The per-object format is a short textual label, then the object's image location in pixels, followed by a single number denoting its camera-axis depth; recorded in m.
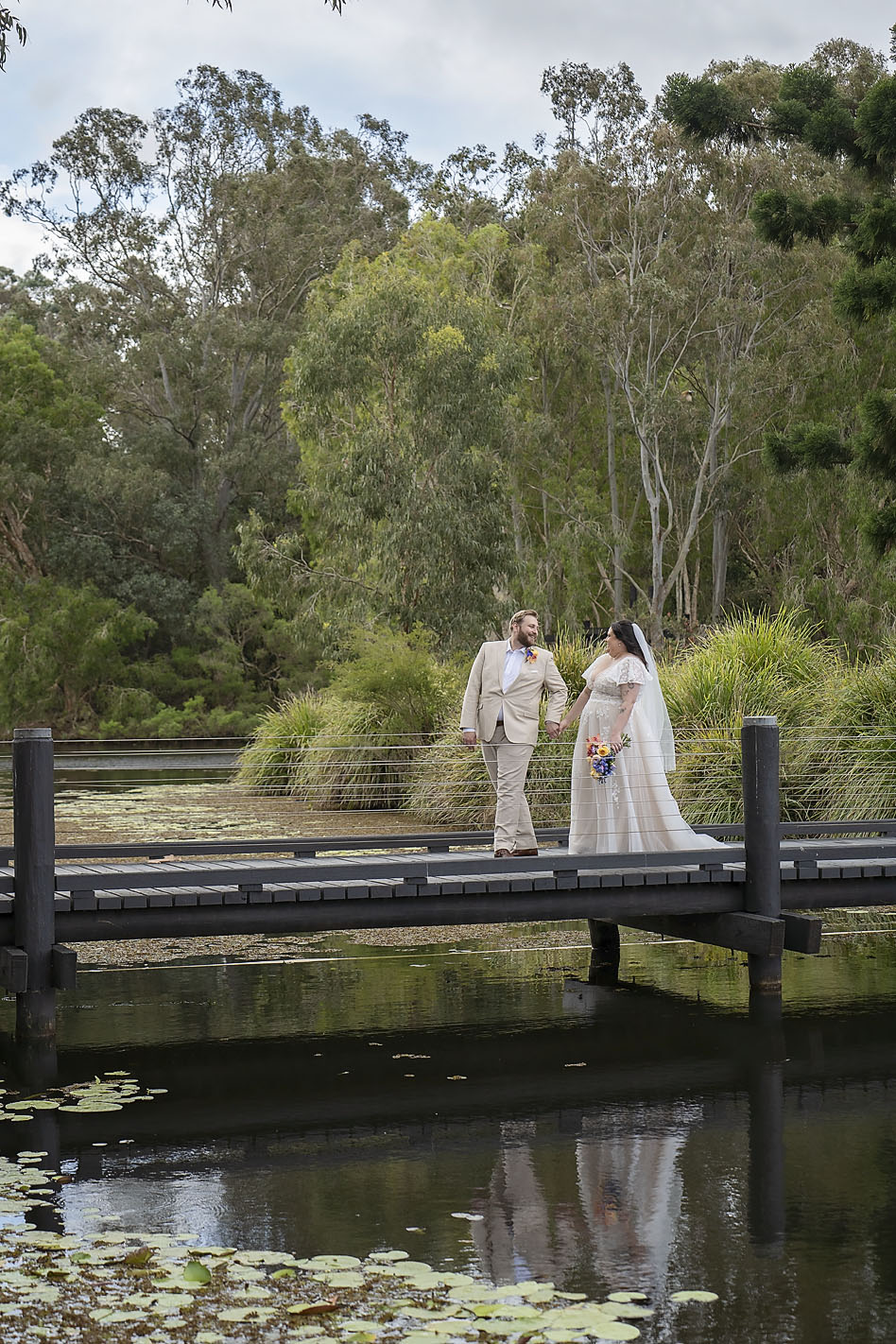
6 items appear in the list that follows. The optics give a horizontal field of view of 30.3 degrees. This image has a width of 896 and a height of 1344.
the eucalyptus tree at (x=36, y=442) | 48.56
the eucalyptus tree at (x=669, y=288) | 39.00
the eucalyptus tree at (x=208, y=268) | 51.59
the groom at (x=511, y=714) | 9.91
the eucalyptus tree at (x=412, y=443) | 33.03
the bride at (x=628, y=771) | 10.13
